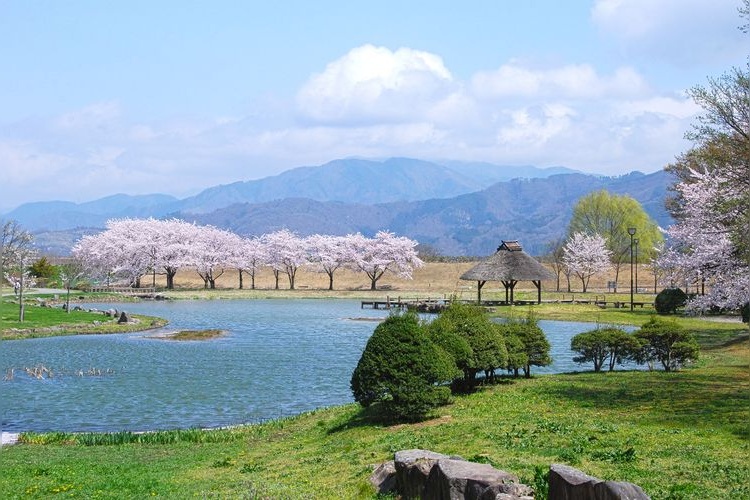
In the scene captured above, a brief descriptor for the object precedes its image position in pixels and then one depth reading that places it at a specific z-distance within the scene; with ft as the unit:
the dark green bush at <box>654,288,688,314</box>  161.79
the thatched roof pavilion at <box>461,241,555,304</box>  198.90
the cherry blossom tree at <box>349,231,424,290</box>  317.42
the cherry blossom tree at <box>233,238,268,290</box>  321.52
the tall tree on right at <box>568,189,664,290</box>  300.20
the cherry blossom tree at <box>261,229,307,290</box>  321.93
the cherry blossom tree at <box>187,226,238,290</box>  308.60
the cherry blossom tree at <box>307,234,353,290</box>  319.47
